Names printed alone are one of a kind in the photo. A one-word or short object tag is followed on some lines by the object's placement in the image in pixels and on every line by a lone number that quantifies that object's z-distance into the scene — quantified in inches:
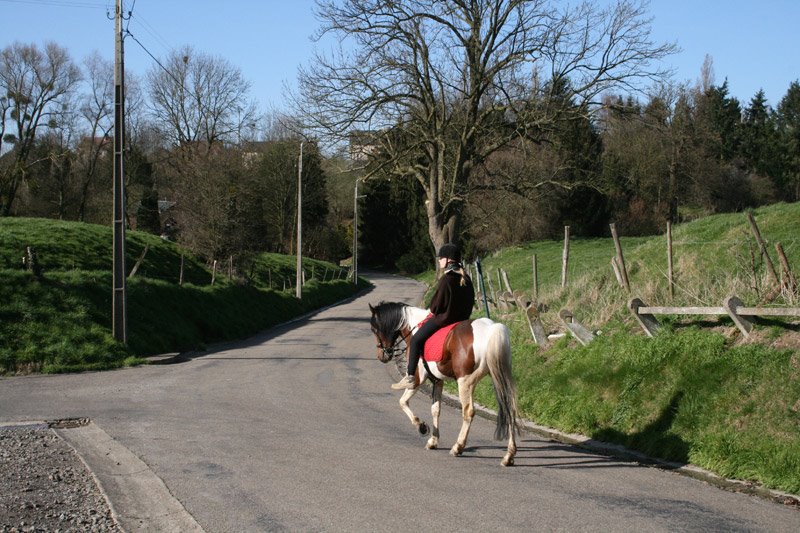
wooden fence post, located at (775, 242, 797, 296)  446.8
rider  406.3
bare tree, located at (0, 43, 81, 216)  2317.9
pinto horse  371.2
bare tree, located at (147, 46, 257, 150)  2965.1
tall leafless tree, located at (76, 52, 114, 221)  2491.4
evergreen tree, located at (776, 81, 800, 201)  2498.8
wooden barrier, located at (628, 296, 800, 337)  398.6
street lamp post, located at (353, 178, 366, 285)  2568.9
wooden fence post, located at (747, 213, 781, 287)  459.2
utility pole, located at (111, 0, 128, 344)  876.0
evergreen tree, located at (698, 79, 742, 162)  2746.1
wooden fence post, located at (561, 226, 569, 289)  773.9
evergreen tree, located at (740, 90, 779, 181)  2617.6
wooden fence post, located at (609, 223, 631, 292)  570.9
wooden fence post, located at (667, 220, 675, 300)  535.8
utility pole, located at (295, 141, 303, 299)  1749.5
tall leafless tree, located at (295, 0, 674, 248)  1200.2
